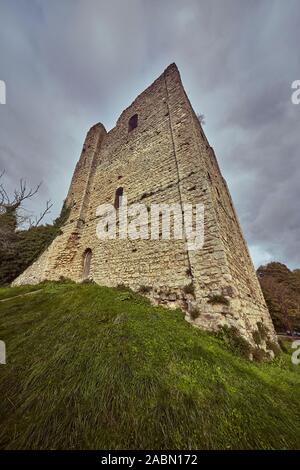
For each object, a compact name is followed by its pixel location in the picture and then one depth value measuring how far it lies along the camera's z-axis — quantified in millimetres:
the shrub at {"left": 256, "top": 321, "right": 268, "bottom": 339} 5566
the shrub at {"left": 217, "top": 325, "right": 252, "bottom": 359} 3957
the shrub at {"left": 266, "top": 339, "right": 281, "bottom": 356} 5688
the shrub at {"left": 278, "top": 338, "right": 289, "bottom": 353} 7899
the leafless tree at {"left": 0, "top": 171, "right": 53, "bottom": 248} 8523
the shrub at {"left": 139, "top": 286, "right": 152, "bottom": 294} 6062
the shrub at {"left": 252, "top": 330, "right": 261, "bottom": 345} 4785
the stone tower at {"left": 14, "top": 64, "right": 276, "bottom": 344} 5059
